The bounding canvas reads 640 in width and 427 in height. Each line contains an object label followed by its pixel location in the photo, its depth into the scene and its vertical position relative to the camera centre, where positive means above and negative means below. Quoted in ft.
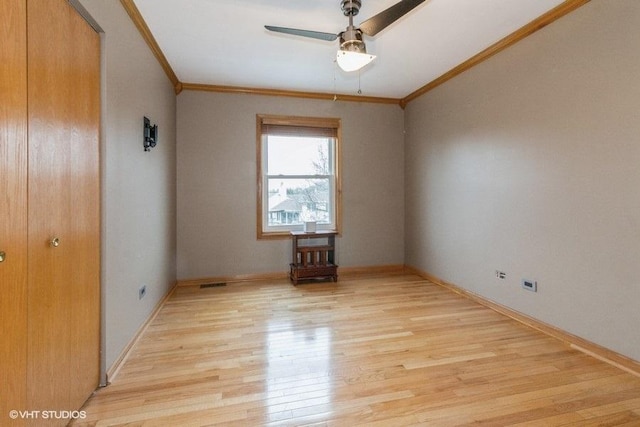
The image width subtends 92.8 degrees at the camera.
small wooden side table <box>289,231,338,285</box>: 13.21 -2.17
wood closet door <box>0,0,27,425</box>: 3.59 +0.05
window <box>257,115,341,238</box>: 13.97 +1.72
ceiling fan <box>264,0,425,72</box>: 6.67 +4.03
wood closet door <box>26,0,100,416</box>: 4.18 +0.04
